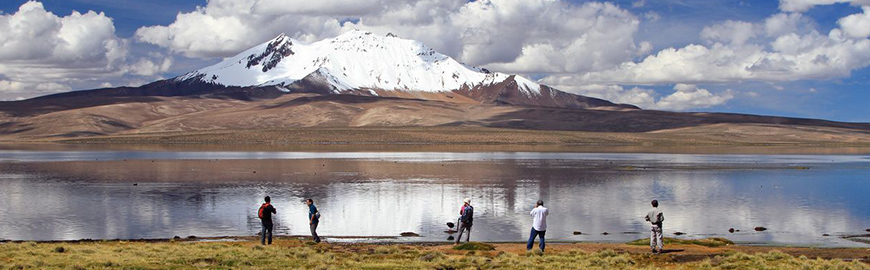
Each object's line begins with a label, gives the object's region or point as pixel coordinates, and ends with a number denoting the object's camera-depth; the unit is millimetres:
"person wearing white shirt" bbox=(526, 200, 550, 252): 31422
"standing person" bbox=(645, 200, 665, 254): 30828
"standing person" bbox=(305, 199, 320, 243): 34875
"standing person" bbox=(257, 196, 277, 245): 33094
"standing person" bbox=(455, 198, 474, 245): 34812
